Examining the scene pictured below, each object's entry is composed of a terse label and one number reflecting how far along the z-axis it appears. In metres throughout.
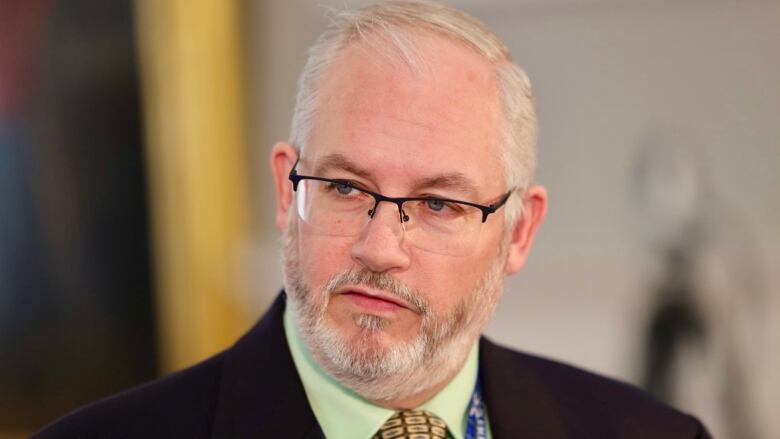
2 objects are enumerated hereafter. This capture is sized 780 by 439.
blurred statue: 10.72
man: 4.37
